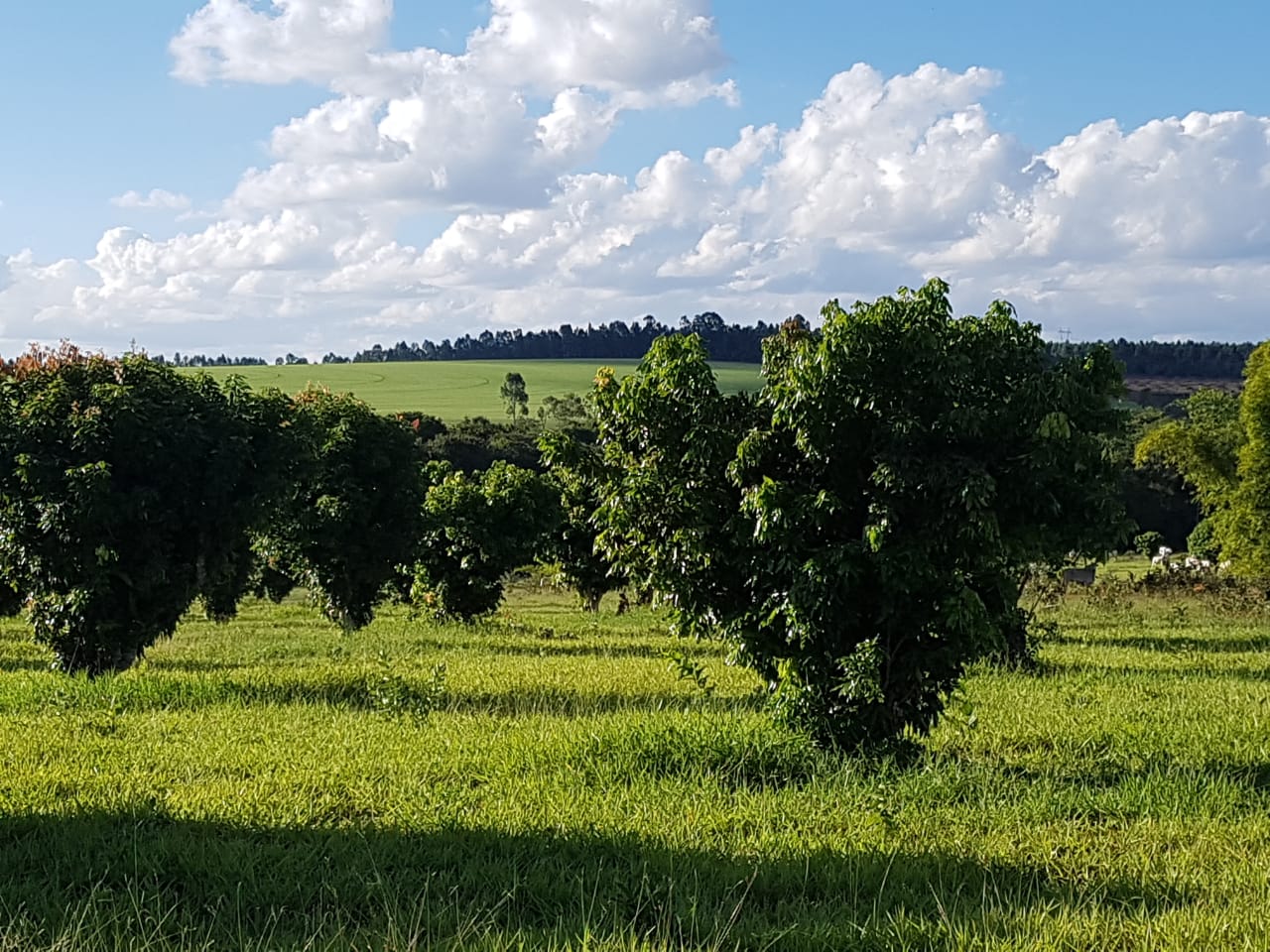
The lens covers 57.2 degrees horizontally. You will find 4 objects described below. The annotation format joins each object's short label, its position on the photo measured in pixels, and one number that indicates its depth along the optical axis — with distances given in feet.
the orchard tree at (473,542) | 92.99
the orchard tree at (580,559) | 110.42
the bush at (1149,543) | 203.86
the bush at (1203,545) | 175.63
